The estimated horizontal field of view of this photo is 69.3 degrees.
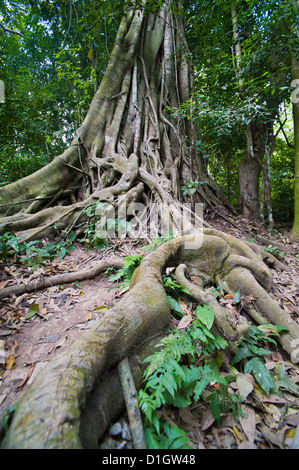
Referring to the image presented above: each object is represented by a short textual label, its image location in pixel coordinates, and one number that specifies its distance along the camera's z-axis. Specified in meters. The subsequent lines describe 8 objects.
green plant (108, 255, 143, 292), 2.49
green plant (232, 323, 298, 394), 1.64
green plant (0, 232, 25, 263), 2.65
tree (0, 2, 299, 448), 0.98
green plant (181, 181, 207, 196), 4.67
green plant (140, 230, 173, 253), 2.91
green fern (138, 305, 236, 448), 1.13
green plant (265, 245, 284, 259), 4.10
